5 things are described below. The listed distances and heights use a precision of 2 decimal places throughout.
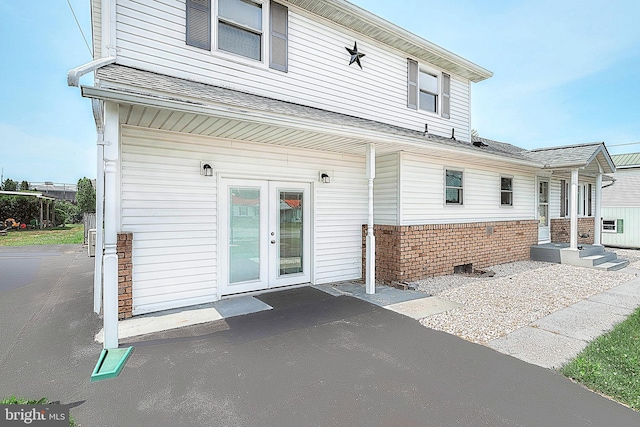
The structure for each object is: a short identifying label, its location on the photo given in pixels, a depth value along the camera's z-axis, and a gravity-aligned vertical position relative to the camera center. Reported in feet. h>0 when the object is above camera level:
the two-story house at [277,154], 15.76 +4.18
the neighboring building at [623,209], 48.93 +0.95
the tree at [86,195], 71.56 +4.33
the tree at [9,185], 78.93 +7.14
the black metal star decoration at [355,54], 24.69 +12.82
